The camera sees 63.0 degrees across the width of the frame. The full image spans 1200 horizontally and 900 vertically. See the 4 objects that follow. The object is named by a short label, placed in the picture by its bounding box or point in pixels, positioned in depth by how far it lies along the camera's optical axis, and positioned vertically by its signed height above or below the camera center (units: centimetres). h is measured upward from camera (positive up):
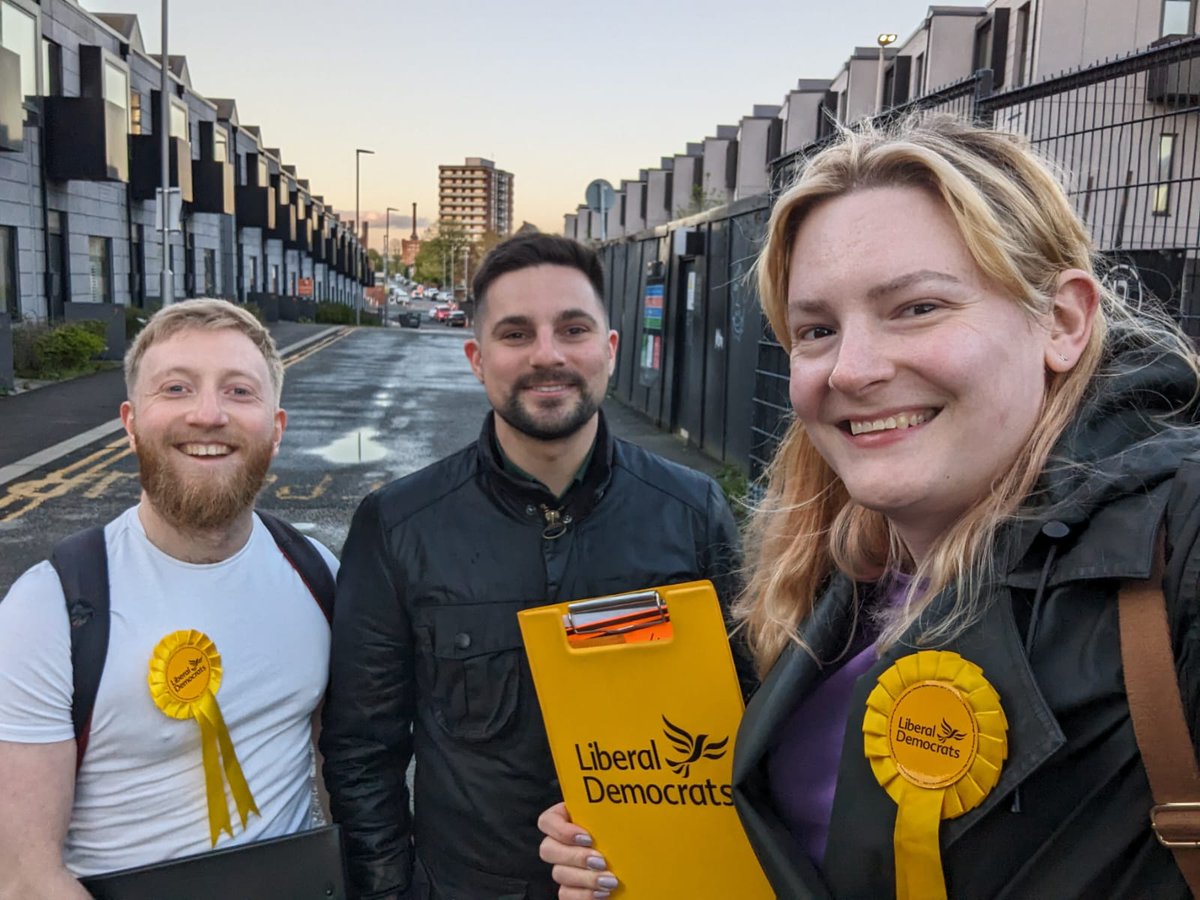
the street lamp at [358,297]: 5717 +18
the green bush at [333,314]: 5084 -85
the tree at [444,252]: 12069 +647
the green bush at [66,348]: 1820 -113
